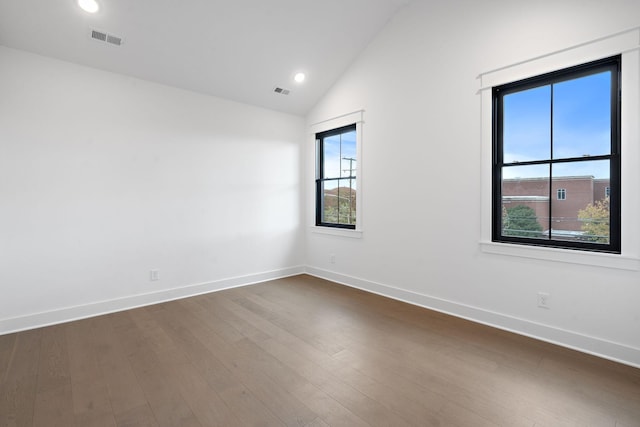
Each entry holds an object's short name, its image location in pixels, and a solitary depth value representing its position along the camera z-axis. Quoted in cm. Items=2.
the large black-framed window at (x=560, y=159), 248
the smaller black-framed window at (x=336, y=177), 462
